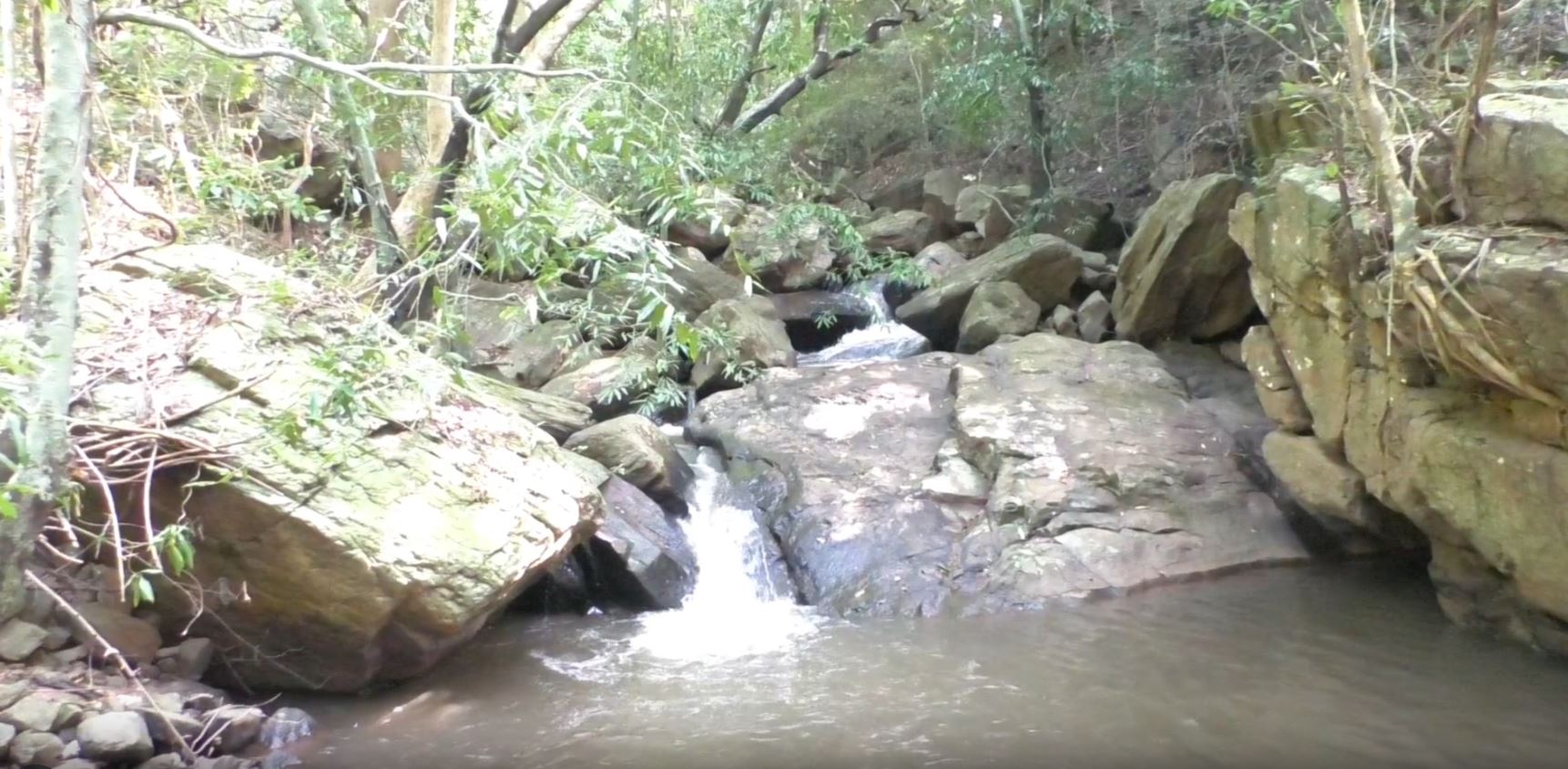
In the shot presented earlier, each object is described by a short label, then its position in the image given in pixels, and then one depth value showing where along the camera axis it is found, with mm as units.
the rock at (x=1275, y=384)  8617
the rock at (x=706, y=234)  14453
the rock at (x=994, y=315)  12766
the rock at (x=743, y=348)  11938
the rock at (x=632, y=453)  9383
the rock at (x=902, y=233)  16781
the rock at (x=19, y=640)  5125
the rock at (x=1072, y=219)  14859
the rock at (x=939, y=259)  15344
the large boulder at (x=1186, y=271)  11062
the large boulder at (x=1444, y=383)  5898
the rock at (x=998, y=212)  15594
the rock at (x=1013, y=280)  13391
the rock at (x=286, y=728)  5707
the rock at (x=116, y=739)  4859
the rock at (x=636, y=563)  8477
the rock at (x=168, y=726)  5121
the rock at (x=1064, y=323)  13031
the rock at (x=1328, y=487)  8125
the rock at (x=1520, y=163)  5859
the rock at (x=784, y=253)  14570
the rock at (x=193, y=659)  5879
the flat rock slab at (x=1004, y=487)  8562
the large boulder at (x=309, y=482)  5746
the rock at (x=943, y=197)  17297
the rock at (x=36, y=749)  4676
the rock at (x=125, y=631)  5629
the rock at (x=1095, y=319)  12695
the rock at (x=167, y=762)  5004
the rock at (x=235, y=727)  5453
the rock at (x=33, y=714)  4781
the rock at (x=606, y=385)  10945
